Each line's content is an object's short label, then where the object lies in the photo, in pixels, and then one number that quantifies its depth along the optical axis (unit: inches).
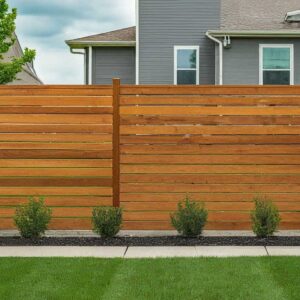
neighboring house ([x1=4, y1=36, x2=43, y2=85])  1522.1
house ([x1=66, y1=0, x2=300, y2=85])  789.9
